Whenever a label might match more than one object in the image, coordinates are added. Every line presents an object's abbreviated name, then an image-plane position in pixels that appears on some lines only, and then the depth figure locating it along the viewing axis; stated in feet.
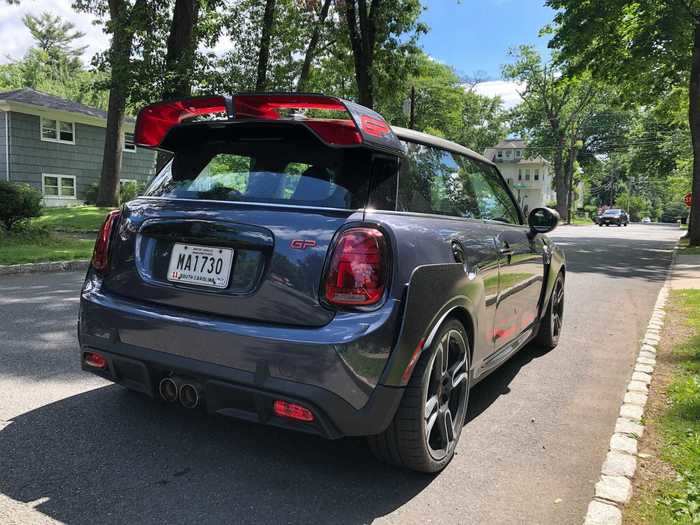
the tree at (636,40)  59.93
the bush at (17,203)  38.17
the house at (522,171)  272.72
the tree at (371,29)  62.28
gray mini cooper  7.89
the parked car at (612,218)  173.99
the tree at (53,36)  217.56
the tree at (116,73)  45.16
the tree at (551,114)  180.14
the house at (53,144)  81.00
